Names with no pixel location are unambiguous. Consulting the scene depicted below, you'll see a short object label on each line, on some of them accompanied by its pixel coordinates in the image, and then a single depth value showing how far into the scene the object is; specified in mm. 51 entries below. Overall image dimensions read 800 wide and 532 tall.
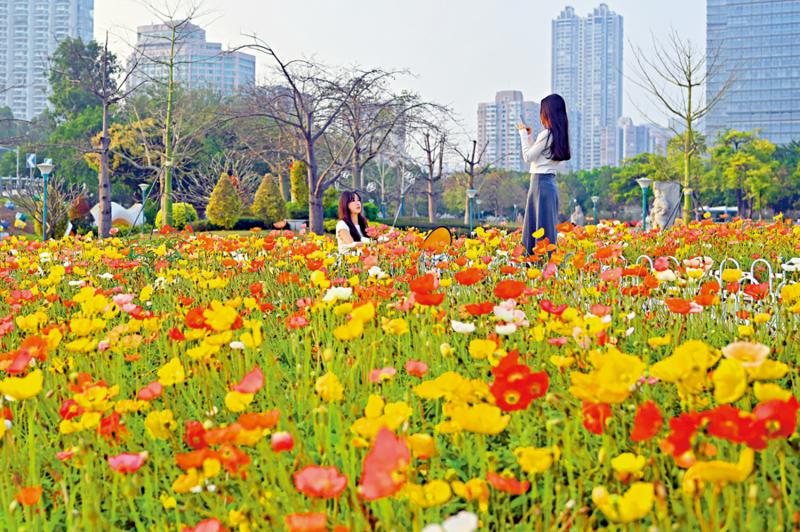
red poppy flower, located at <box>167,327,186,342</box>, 2571
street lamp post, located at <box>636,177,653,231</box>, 18398
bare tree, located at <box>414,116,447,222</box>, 35656
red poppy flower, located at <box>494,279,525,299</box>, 2562
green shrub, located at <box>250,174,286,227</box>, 24719
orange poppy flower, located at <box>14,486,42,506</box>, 1618
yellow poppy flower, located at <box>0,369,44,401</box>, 1873
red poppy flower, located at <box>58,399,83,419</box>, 1939
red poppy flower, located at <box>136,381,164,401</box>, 1988
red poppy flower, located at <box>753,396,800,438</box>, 1280
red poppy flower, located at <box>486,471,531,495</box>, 1408
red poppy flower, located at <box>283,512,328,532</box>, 1182
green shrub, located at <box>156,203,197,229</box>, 24988
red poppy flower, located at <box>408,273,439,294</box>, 2494
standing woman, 7758
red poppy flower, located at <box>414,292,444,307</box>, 2404
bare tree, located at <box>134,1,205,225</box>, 23219
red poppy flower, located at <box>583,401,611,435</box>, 1604
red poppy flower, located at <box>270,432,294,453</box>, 1522
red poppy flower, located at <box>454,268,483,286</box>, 2809
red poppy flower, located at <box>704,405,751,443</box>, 1290
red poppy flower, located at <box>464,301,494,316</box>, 2406
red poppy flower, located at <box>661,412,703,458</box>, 1373
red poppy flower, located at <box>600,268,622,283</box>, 3212
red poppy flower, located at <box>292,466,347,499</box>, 1267
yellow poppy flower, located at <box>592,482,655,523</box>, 1219
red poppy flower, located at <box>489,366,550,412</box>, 1552
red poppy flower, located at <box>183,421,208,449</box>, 1701
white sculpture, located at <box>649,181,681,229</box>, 22516
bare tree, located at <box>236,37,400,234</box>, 17856
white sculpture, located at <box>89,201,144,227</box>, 28070
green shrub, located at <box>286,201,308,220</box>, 26497
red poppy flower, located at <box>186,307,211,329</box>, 2576
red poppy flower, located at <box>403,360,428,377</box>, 1987
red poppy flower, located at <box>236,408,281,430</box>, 1495
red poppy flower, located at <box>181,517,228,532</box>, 1352
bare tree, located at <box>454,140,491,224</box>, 33469
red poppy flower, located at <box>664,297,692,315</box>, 2396
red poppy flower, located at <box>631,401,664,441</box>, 1431
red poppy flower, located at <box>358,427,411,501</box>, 1156
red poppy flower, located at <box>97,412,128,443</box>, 1972
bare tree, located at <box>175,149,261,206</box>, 33469
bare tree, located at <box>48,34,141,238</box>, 18094
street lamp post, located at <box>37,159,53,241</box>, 16864
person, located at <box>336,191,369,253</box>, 7656
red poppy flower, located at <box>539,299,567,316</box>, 2535
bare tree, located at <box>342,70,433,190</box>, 18094
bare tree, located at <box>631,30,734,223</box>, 21188
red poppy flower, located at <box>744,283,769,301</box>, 2910
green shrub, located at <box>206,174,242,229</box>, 23781
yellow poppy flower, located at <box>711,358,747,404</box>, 1351
